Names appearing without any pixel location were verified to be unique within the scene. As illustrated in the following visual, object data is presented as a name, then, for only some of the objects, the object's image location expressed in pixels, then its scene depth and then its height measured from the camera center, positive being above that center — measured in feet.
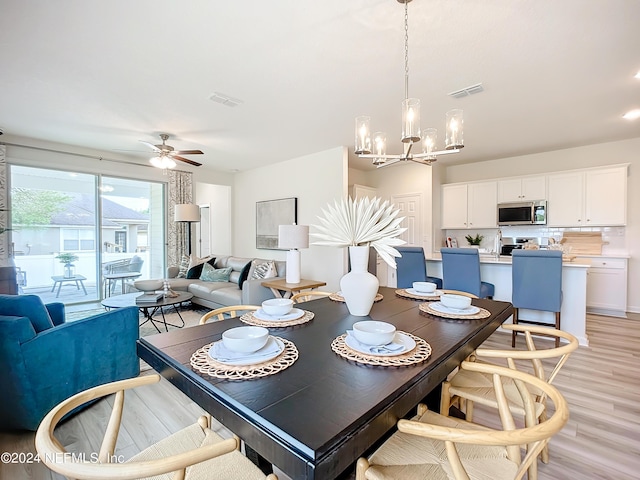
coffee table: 11.44 -2.64
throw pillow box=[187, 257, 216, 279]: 18.02 -2.08
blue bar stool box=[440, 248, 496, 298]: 11.34 -1.44
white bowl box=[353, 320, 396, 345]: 3.70 -1.25
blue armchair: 5.85 -2.58
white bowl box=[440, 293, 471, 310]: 5.68 -1.27
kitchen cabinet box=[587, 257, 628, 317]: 14.85 -2.57
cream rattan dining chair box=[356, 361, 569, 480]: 2.52 -2.53
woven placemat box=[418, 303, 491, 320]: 5.31 -1.44
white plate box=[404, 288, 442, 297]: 7.02 -1.39
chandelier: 7.00 +2.75
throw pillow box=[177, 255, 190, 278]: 18.26 -1.94
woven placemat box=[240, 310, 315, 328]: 4.88 -1.44
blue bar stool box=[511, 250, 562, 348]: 10.32 -1.61
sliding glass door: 15.33 +0.16
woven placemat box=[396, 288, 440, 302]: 6.86 -1.42
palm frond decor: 5.25 +0.16
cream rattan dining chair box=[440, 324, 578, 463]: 4.42 -2.54
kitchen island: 10.98 -2.51
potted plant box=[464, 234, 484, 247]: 19.43 -0.31
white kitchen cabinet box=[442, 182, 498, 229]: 18.40 +1.93
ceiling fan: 13.96 +3.78
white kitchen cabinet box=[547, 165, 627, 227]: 14.75 +1.94
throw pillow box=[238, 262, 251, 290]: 15.56 -2.08
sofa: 13.57 -2.63
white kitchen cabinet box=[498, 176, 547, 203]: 16.78 +2.66
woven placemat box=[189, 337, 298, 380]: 3.12 -1.44
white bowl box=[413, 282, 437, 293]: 7.27 -1.28
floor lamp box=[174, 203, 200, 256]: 18.40 +1.37
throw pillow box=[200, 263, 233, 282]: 16.81 -2.19
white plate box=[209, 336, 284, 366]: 3.31 -1.39
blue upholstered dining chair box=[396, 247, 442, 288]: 12.23 -1.37
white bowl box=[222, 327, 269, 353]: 3.43 -1.25
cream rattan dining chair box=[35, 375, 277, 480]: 2.19 -1.76
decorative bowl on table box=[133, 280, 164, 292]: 13.98 -2.37
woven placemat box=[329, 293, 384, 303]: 6.81 -1.44
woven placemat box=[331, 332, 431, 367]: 3.42 -1.44
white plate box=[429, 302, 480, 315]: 5.53 -1.41
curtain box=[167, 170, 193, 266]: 19.76 +1.14
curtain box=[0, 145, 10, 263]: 14.15 +1.50
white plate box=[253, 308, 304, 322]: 5.09 -1.39
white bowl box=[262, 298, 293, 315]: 5.23 -1.27
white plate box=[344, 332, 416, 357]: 3.57 -1.40
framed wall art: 18.84 +1.16
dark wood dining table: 2.23 -1.48
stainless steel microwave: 16.72 +1.27
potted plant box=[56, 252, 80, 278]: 16.39 -1.40
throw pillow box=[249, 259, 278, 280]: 14.84 -1.75
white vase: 5.31 -0.88
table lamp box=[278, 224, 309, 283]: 12.77 -0.33
